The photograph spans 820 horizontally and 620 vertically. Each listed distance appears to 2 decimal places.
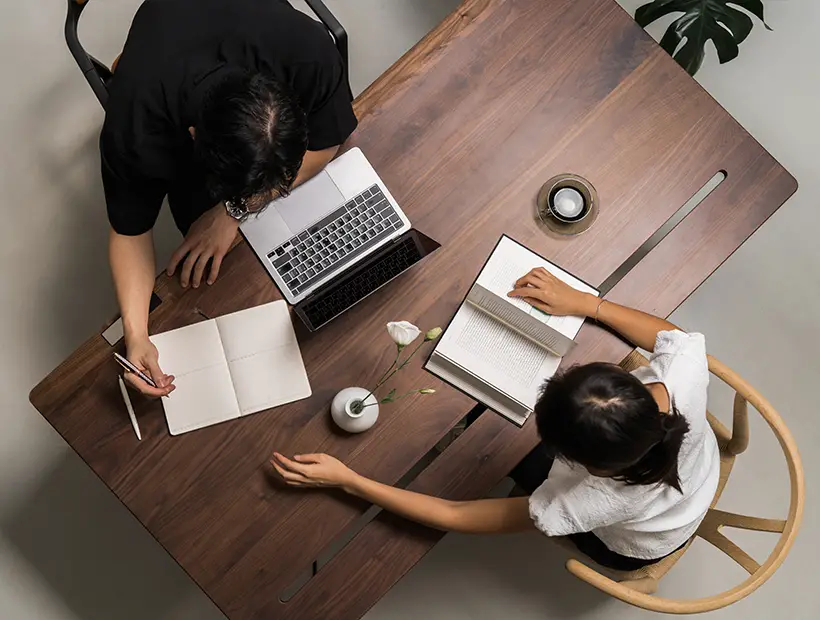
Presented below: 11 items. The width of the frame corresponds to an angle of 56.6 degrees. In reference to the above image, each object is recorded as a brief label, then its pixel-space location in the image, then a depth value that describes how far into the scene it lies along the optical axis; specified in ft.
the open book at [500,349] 4.73
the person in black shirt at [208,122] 3.80
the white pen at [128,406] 4.64
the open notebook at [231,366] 4.71
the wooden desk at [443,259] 4.67
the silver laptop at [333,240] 4.76
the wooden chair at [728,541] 4.52
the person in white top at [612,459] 3.85
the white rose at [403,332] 4.17
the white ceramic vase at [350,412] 4.60
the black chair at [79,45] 4.91
